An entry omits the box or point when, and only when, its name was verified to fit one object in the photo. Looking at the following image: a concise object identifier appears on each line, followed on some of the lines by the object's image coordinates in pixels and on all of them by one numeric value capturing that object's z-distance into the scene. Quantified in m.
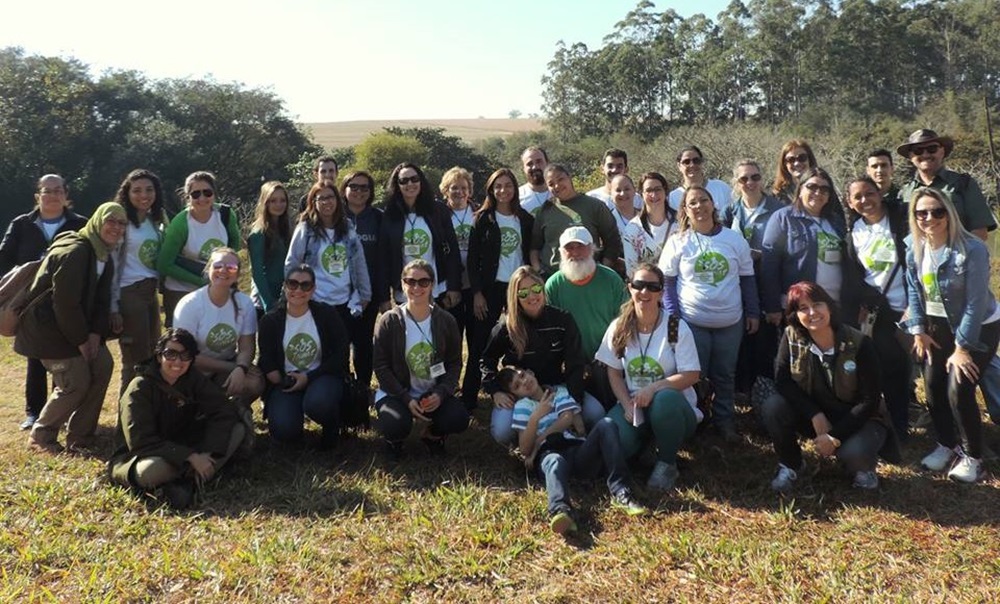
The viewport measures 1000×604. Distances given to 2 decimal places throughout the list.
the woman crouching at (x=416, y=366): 4.43
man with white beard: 4.57
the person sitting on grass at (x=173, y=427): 3.95
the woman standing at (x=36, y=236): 5.36
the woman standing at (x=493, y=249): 5.35
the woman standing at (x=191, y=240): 5.16
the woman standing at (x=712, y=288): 4.52
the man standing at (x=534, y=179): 5.87
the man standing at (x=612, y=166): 6.03
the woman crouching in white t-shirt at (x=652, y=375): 4.03
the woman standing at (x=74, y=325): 4.61
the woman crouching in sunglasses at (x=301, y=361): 4.58
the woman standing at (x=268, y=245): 5.29
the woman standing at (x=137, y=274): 5.15
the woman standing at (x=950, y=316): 3.86
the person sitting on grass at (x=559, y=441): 3.81
